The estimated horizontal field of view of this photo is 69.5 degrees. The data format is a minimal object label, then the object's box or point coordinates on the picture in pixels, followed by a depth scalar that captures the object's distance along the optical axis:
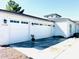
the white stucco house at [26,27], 5.16
